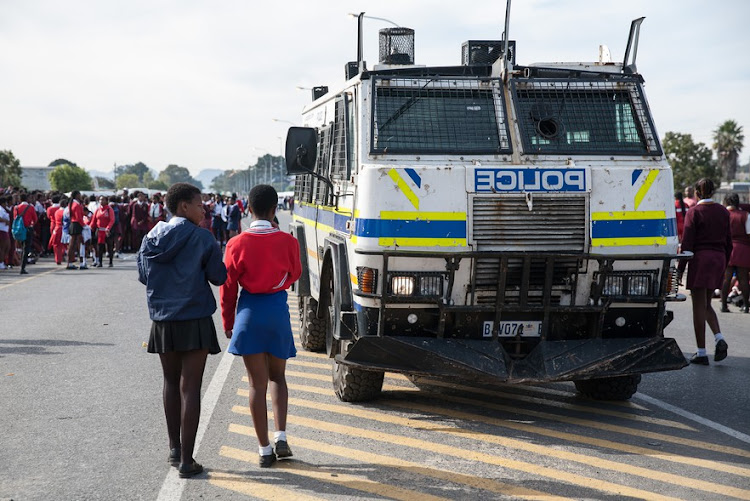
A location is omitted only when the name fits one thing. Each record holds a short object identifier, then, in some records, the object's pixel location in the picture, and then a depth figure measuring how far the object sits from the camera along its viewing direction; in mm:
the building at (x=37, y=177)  147375
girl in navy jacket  5547
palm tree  79312
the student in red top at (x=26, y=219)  20000
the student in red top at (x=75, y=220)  21203
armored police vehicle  6637
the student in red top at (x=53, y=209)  23047
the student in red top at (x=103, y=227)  21906
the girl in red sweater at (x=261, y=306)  5668
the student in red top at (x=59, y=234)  22250
